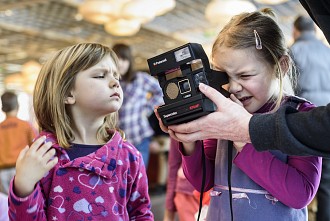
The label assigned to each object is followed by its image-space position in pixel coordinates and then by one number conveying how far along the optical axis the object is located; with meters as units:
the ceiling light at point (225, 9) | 4.01
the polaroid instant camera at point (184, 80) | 1.01
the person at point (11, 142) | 3.94
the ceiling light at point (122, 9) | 4.14
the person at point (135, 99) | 3.27
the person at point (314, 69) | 2.84
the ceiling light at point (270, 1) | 4.05
